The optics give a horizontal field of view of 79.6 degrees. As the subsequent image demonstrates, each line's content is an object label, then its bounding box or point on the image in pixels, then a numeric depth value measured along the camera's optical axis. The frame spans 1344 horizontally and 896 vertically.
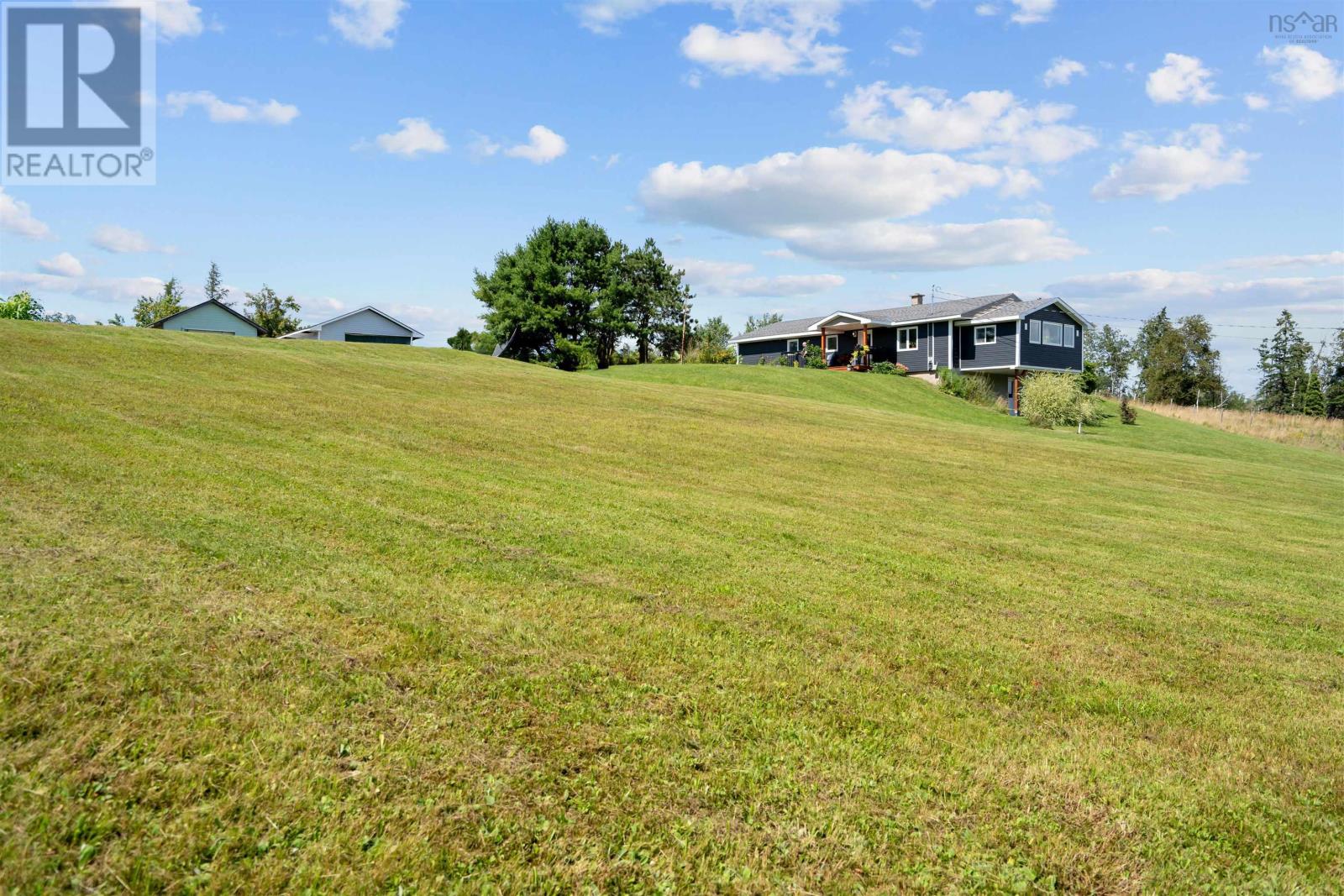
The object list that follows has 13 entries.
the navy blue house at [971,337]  44.41
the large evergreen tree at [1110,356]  91.81
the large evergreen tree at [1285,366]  79.25
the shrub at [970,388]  42.13
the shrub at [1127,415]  39.88
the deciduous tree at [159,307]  70.62
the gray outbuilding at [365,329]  54.00
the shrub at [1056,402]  33.66
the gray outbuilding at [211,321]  50.94
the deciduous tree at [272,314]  75.12
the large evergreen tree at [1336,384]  71.75
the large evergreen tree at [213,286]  99.29
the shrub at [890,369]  47.09
